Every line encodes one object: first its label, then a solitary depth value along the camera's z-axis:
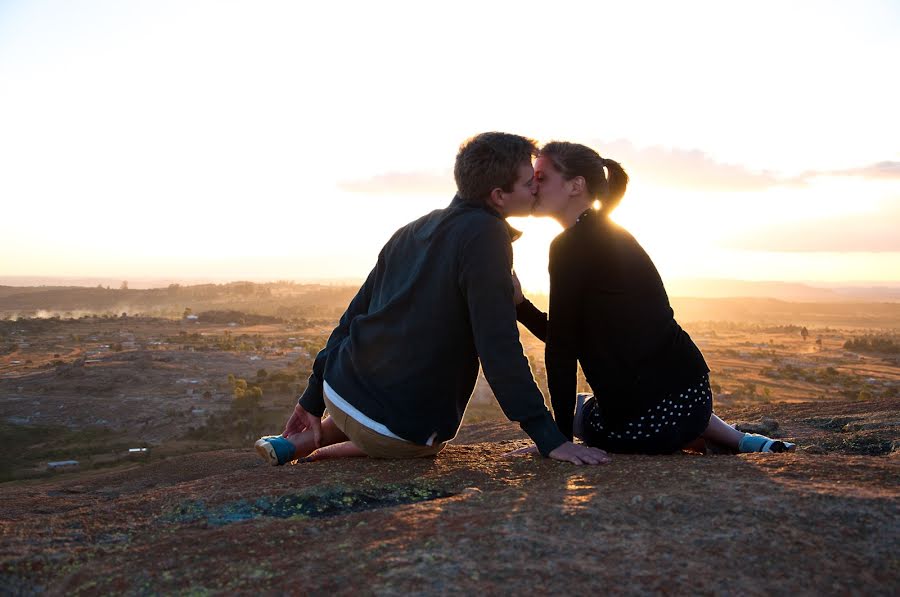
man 3.53
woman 3.66
